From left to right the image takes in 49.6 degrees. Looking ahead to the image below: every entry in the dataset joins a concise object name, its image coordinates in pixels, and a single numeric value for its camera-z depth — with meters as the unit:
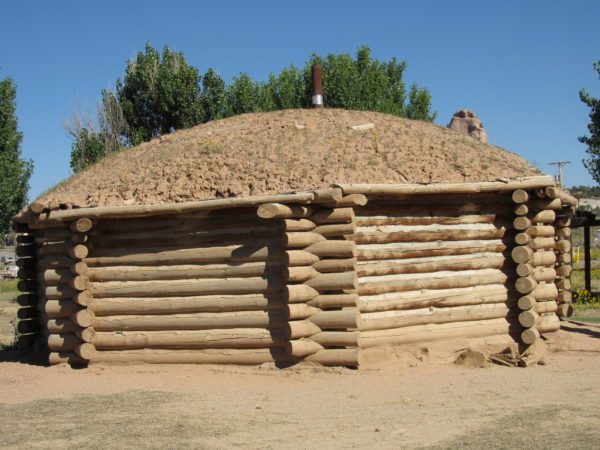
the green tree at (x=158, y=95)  28.91
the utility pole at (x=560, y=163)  45.69
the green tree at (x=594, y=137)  24.33
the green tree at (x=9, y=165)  26.62
